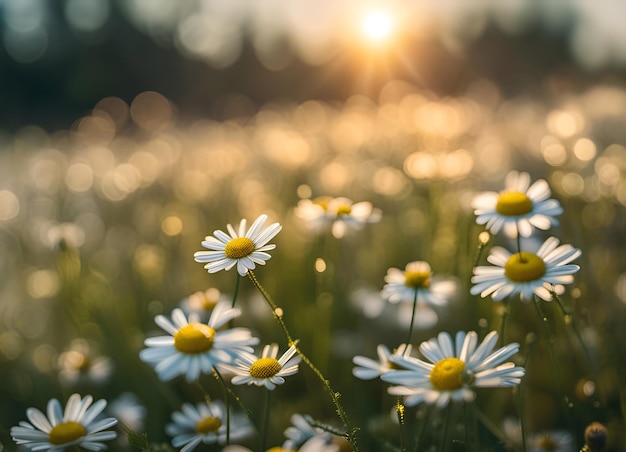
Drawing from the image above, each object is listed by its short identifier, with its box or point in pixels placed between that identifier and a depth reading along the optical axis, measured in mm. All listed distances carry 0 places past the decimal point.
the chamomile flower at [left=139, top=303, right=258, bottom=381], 292
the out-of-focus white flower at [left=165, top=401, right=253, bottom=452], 344
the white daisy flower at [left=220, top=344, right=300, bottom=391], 305
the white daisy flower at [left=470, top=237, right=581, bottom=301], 310
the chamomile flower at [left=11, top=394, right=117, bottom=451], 320
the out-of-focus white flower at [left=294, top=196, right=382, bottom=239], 397
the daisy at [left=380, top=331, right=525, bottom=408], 277
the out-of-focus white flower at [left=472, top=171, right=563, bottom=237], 342
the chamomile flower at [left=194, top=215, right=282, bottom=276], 320
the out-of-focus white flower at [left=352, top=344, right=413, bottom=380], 322
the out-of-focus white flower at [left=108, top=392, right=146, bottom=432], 427
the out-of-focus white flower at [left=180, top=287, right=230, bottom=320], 405
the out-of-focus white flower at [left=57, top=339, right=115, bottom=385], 452
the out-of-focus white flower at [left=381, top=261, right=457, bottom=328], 367
